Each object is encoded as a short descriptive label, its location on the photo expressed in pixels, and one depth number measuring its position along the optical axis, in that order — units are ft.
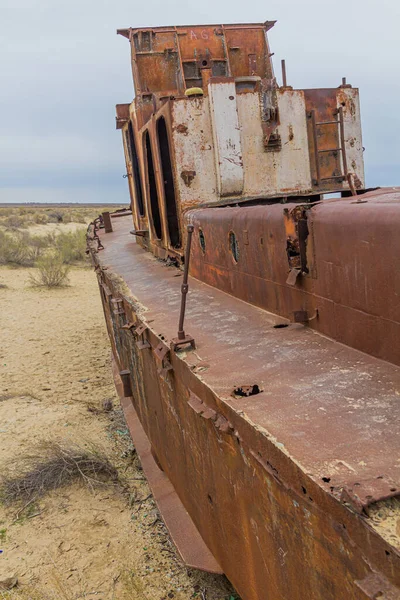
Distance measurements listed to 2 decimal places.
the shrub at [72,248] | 67.40
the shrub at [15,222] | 114.42
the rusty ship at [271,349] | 5.05
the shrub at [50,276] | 50.47
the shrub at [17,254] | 64.13
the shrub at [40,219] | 130.31
